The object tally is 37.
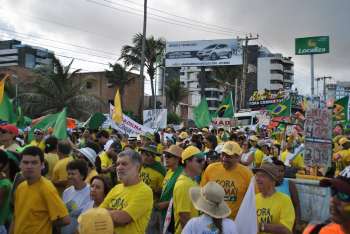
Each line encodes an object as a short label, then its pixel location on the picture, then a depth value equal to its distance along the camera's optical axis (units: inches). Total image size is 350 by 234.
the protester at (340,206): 99.7
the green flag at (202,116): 796.6
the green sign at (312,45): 2095.2
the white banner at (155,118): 693.3
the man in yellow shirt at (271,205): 180.5
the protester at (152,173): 270.8
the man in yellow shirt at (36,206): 170.7
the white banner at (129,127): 540.0
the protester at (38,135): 440.5
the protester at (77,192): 199.3
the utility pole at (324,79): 3782.0
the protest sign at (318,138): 297.0
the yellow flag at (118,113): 523.2
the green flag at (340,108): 639.1
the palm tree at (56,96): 1409.9
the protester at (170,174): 232.4
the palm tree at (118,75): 1987.0
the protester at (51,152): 264.1
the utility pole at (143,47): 1139.3
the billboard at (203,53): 2172.7
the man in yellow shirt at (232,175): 221.3
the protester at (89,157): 229.8
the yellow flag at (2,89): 418.3
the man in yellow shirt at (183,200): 191.6
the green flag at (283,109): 734.2
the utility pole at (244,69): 1776.2
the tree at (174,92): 2778.1
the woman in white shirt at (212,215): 144.5
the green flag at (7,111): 416.9
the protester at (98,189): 179.6
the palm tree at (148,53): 1927.9
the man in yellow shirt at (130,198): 160.6
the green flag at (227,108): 829.8
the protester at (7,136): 268.7
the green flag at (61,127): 382.8
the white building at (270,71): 4731.8
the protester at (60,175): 230.7
